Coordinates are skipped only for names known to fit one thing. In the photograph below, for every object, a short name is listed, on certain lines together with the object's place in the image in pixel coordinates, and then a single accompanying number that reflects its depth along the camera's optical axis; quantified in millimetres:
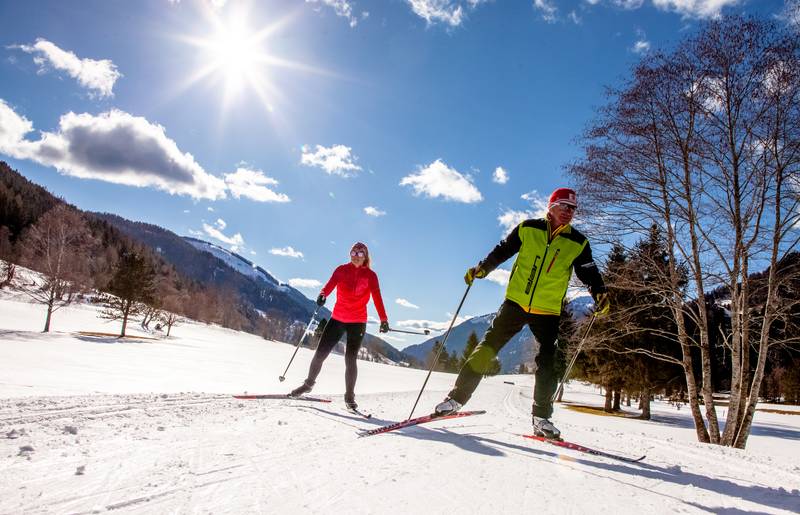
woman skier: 5754
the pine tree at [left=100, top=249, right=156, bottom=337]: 35938
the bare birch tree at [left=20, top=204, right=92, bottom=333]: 28078
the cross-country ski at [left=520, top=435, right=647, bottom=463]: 3336
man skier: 3863
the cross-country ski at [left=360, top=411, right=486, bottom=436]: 3274
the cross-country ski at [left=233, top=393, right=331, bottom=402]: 5295
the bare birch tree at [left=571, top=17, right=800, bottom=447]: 7594
